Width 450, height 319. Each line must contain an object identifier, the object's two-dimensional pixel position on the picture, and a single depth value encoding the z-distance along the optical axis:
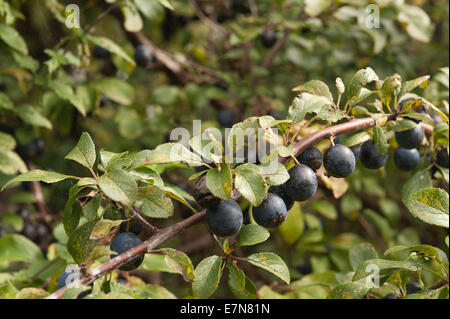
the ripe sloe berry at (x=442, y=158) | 0.39
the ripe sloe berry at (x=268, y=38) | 0.60
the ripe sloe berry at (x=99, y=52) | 0.55
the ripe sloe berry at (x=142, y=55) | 0.56
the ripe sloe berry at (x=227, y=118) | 0.60
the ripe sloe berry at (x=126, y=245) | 0.33
